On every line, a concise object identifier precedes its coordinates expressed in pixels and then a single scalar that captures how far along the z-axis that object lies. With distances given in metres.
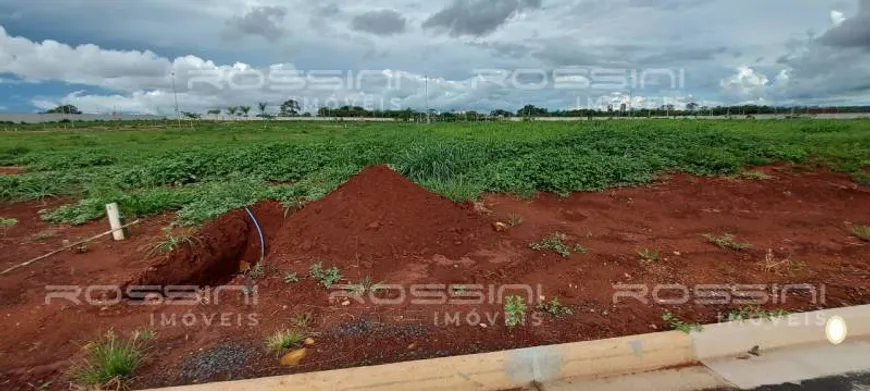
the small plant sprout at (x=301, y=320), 2.78
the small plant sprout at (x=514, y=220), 4.76
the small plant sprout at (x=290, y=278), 3.41
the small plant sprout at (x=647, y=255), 3.87
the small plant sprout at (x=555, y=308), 2.92
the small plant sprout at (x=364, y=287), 3.24
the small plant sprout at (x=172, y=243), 3.93
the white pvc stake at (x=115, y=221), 4.32
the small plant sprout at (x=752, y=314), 2.79
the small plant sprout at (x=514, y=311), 2.80
